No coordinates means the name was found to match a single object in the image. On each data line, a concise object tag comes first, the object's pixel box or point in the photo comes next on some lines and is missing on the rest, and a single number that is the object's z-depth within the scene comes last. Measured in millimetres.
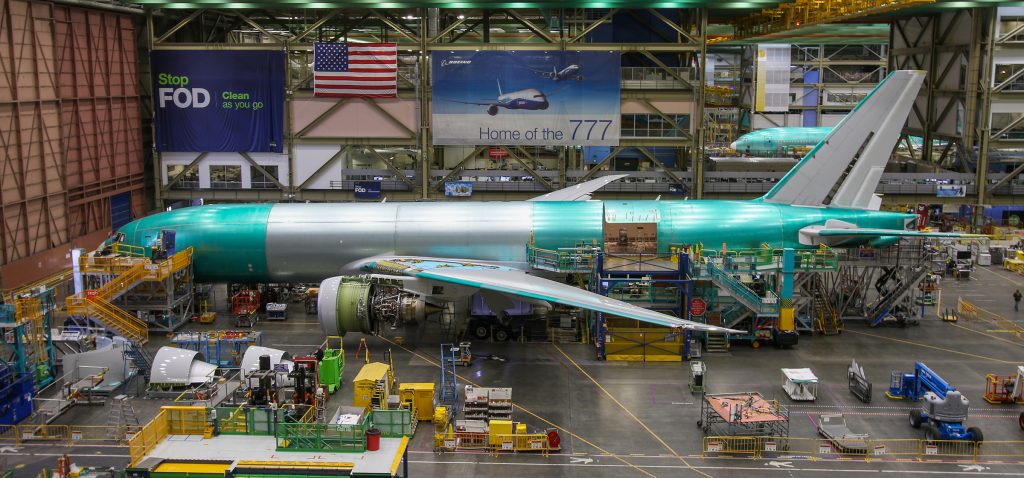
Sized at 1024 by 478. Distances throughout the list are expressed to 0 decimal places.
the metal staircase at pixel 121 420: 26781
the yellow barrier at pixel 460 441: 25734
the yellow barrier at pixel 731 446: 25547
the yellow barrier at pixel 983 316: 38562
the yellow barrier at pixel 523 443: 25688
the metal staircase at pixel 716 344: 35094
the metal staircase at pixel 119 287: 33844
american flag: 49250
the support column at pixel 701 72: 49075
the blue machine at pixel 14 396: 27141
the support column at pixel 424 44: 49281
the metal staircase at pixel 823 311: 37750
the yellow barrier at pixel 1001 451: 25547
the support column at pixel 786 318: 35344
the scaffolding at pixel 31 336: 28156
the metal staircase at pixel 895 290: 38188
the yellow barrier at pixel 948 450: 25500
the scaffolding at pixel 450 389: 29131
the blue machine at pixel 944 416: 25922
